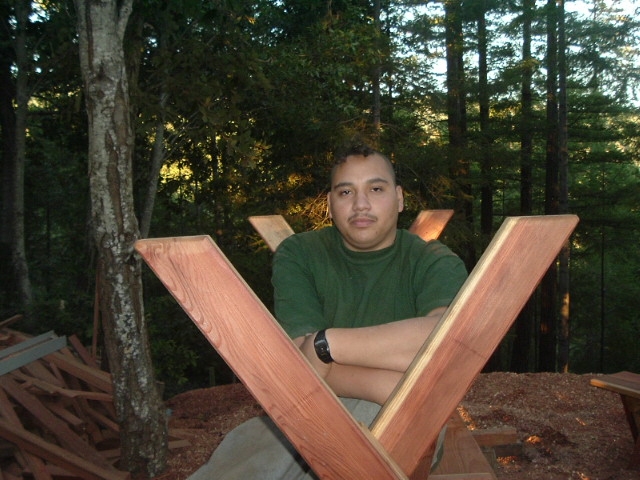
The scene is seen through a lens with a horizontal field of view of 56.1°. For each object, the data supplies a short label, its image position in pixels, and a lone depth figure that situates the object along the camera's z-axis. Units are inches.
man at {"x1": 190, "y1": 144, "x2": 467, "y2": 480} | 68.8
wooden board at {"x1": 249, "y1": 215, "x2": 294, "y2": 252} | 103.3
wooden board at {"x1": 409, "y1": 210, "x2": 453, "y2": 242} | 107.8
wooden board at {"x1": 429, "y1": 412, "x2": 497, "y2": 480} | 80.7
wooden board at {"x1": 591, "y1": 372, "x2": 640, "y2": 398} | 157.6
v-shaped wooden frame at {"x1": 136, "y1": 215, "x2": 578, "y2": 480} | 50.3
